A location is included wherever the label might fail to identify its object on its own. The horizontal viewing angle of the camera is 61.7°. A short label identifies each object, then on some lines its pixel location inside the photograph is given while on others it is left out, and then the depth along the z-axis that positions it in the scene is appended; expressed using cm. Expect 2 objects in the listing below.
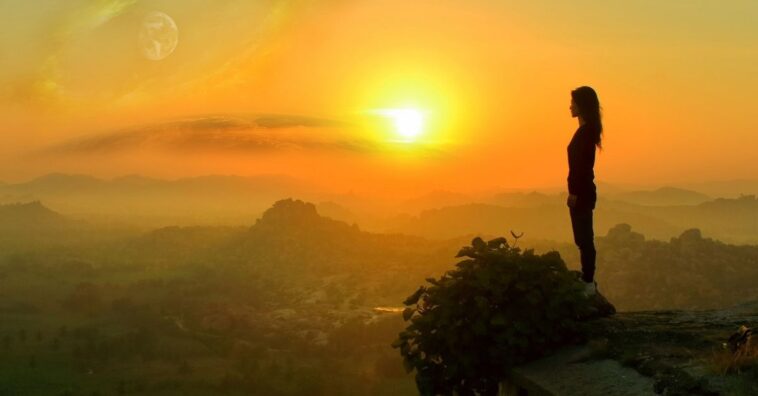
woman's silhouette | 1105
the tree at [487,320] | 958
